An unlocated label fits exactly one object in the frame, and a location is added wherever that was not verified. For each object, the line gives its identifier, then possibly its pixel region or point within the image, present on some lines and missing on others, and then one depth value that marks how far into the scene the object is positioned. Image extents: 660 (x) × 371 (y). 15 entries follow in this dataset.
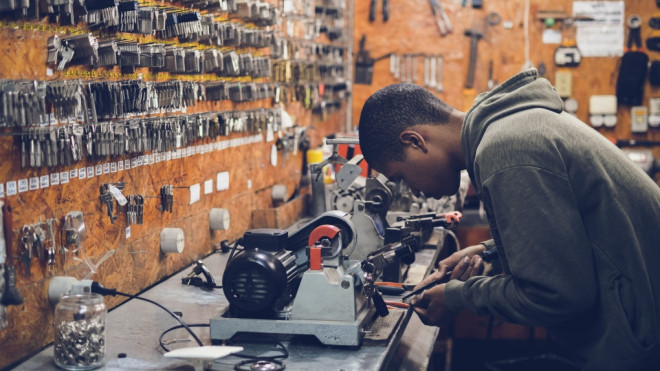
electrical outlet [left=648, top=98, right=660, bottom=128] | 5.66
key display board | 1.95
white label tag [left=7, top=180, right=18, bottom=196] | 1.90
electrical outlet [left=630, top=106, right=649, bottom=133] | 5.68
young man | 1.62
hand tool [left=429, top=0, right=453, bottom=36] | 5.85
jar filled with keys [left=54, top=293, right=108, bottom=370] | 1.87
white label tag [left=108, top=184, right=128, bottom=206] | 2.38
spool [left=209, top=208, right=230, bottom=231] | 3.25
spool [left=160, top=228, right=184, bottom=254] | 2.78
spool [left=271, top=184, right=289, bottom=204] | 4.15
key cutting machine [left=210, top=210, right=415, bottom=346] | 2.03
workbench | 1.93
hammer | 5.82
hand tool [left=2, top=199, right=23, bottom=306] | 1.86
